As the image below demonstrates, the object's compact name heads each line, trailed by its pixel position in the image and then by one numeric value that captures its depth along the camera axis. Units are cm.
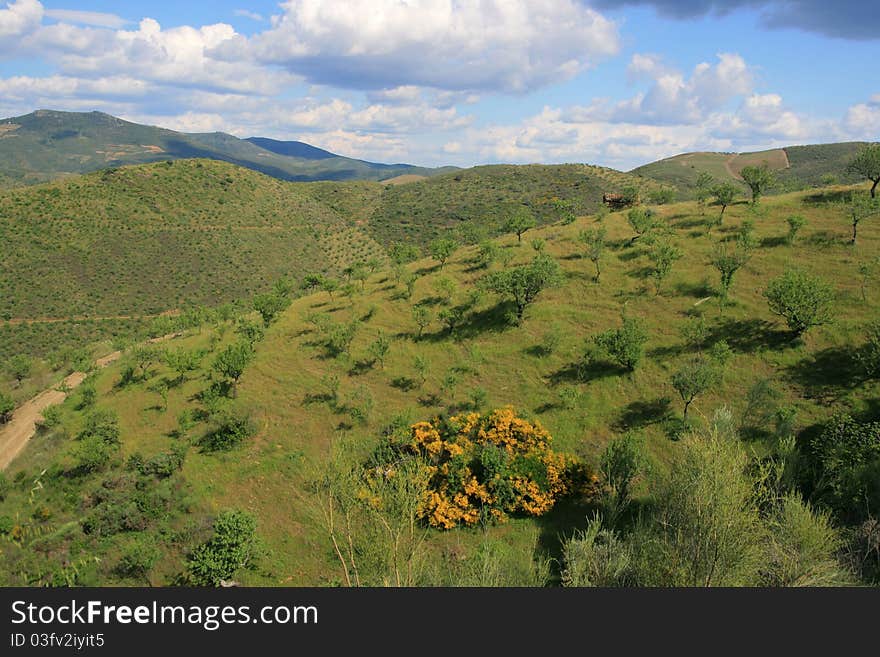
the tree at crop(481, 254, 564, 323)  4222
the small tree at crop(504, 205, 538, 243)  5897
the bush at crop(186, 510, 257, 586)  2040
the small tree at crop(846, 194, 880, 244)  4197
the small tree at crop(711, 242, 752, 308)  3934
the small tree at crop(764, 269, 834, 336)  3200
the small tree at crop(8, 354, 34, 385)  5198
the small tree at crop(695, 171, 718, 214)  5906
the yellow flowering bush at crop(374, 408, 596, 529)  2516
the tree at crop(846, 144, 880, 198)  4616
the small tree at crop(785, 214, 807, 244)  4397
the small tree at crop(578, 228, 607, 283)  4766
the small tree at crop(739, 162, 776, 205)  5228
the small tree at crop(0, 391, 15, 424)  4111
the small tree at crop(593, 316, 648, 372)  3303
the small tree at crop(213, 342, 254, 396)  3750
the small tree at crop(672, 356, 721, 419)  2780
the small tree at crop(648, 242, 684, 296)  4231
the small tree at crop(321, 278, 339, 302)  5453
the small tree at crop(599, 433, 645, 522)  2373
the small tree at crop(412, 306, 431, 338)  4266
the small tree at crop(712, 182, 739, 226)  5331
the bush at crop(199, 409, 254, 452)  3186
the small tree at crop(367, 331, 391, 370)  3966
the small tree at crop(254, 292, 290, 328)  5075
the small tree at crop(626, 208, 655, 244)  5253
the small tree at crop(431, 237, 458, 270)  5647
